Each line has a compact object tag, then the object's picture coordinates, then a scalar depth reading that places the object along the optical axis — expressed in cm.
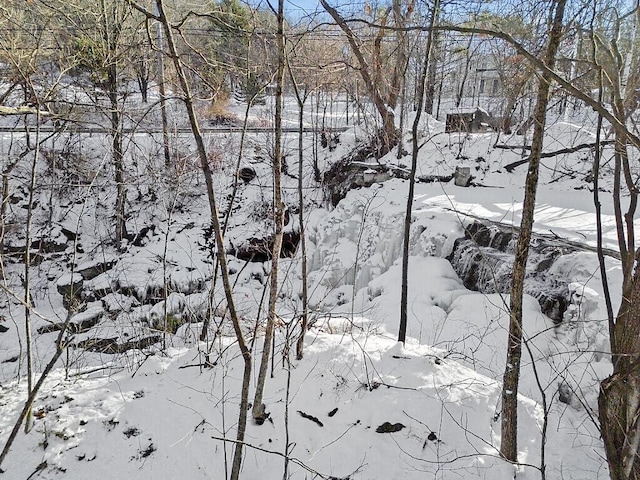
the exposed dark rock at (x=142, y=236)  979
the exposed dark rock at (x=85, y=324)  692
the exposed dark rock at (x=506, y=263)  494
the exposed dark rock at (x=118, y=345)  592
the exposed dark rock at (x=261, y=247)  949
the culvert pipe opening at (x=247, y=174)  1180
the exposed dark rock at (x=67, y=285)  802
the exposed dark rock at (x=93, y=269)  876
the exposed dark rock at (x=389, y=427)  305
